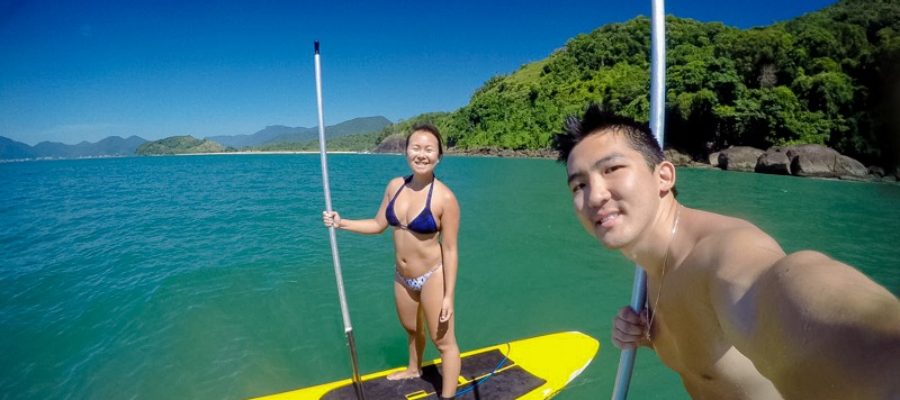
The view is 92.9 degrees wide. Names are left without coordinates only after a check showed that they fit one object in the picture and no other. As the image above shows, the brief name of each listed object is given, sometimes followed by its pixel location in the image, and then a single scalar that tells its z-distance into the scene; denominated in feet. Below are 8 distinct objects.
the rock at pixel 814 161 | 113.29
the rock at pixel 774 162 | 120.57
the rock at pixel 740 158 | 135.44
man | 2.51
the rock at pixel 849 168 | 108.78
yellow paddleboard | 14.25
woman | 11.82
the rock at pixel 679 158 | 155.08
